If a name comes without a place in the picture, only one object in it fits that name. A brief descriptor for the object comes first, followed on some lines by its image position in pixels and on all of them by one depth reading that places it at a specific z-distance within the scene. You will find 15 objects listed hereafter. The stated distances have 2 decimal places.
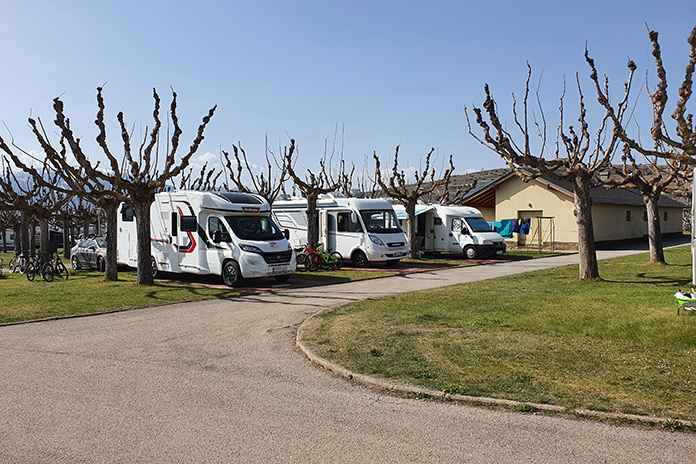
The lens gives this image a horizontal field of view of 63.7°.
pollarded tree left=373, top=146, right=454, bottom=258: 24.81
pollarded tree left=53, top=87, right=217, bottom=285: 14.50
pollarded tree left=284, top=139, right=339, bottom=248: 21.69
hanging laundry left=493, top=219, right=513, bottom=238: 30.78
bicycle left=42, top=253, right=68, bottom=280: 17.52
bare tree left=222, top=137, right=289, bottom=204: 27.37
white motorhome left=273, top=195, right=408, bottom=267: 20.34
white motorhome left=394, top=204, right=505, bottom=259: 24.33
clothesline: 30.31
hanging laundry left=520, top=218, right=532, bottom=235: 30.22
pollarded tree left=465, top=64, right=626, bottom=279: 13.88
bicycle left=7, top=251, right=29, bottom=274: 20.84
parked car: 20.39
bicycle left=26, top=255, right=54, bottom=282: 17.27
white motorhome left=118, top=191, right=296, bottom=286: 15.04
